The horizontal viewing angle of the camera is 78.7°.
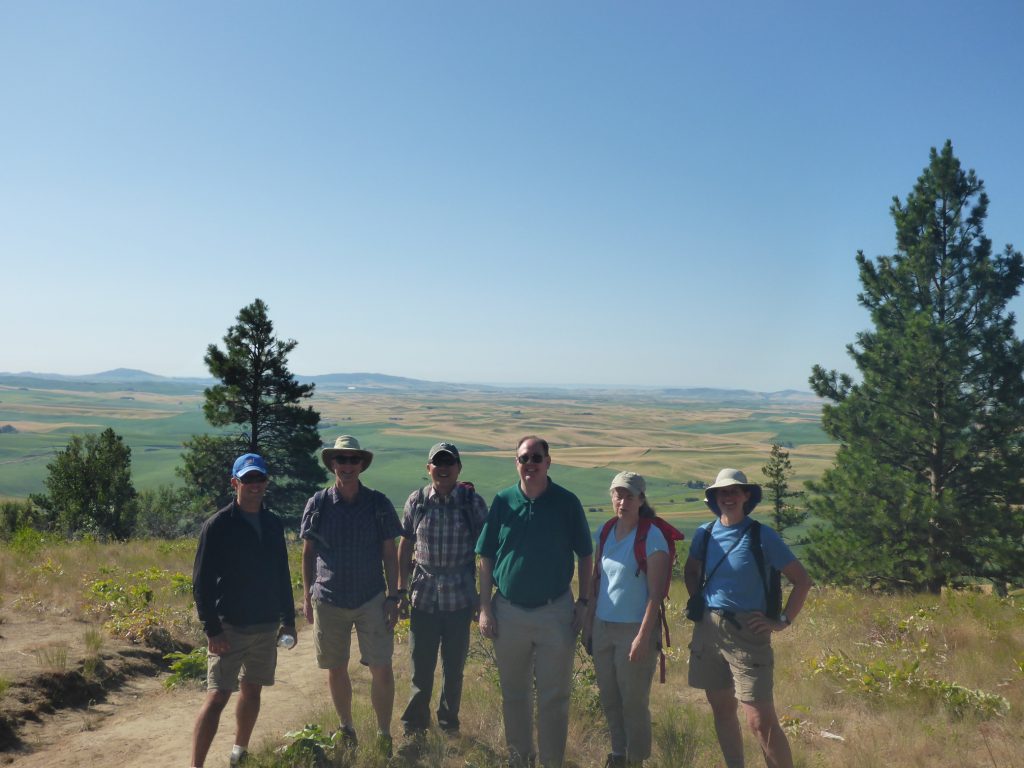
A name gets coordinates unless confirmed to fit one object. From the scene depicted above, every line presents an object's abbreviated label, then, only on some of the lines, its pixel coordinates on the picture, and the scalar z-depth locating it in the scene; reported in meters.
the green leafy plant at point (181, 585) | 9.64
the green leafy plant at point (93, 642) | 6.75
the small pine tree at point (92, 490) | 24.39
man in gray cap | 4.65
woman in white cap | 4.12
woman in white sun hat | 3.97
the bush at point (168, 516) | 26.87
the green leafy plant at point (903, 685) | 5.34
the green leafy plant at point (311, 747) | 4.35
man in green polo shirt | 4.27
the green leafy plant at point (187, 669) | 6.55
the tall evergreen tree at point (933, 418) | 14.56
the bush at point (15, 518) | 18.49
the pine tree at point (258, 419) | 23.09
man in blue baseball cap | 4.07
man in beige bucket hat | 4.61
